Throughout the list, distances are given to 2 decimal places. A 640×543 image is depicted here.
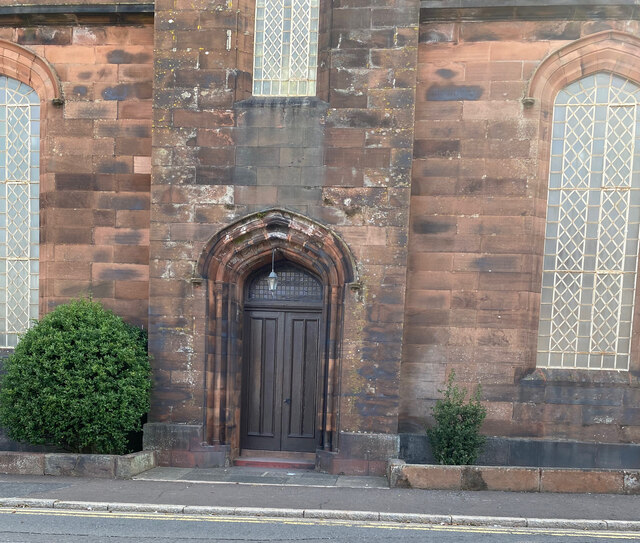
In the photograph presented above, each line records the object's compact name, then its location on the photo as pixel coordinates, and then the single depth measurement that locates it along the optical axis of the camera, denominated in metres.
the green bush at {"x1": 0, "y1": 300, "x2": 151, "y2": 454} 9.19
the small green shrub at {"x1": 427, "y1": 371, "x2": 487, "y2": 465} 9.30
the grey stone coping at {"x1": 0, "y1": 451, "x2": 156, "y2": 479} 9.10
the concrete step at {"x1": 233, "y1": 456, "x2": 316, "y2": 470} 10.39
